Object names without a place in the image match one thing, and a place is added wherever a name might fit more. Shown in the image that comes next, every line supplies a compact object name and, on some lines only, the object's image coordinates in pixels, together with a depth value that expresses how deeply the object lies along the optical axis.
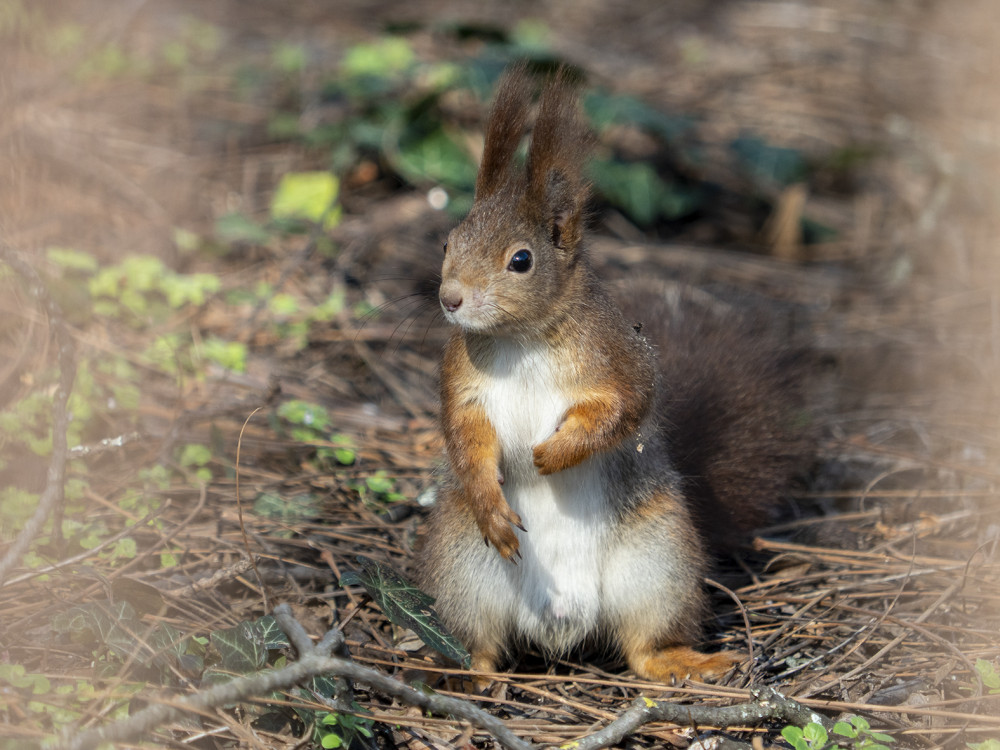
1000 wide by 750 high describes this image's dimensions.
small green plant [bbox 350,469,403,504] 5.89
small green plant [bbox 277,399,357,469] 6.13
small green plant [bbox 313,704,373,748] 3.91
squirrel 4.27
